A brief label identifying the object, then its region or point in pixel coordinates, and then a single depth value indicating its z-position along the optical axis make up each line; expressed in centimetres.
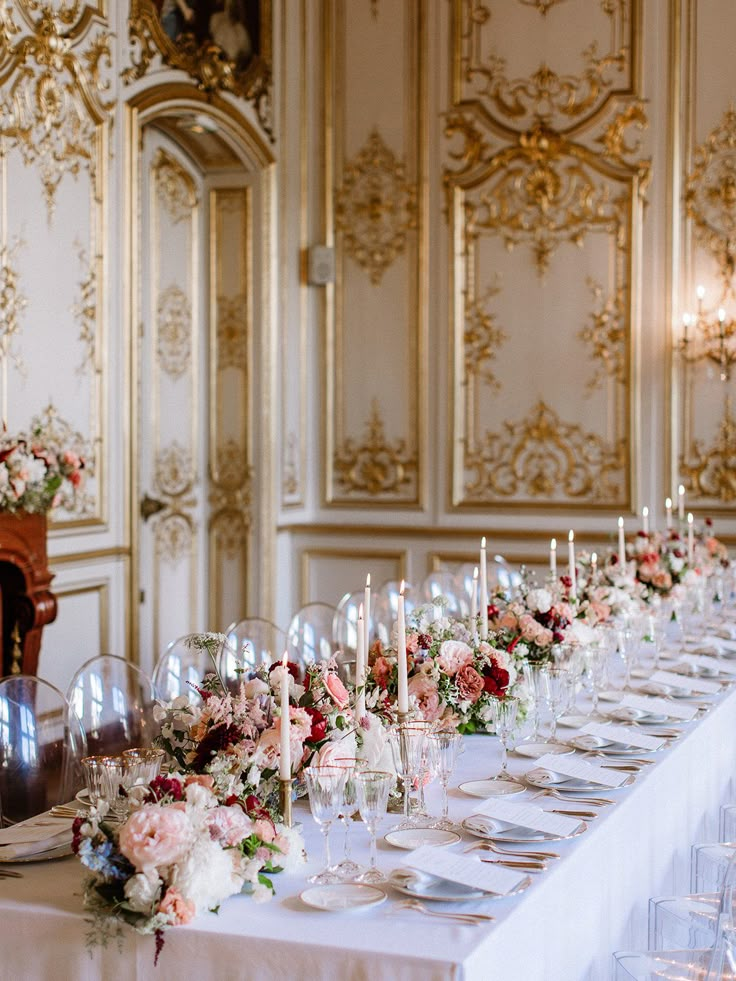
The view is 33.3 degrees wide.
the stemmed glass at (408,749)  230
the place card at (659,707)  348
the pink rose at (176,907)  186
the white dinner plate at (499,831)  231
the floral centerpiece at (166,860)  188
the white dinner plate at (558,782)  268
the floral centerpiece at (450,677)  286
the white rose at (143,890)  187
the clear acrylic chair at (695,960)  249
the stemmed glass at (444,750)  231
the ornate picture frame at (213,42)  626
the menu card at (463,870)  204
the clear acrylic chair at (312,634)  475
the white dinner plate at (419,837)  228
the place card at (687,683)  385
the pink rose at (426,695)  284
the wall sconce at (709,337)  693
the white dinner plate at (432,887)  199
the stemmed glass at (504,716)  271
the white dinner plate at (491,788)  266
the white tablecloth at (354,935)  184
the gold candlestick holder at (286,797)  222
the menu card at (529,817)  237
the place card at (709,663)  421
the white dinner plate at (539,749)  298
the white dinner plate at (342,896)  197
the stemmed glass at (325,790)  205
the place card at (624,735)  310
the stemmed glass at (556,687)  294
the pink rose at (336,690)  245
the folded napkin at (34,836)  227
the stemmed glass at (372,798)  206
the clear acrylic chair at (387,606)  518
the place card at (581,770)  275
